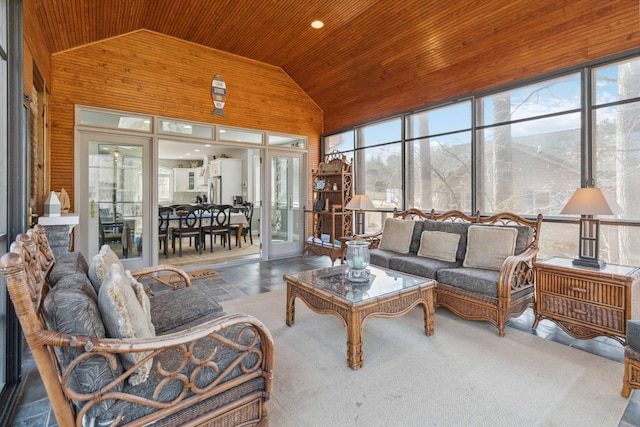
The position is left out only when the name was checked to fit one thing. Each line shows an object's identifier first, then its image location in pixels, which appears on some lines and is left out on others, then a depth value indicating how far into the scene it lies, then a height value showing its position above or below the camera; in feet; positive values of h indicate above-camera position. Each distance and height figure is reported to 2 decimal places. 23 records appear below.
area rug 6.02 -3.77
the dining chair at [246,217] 24.51 -0.57
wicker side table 8.25 -2.41
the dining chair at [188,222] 20.79 -0.81
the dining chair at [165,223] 19.74 -0.81
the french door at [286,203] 21.25 +0.46
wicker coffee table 7.71 -2.30
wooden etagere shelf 19.74 +0.10
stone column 10.57 -0.64
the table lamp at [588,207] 8.82 +0.06
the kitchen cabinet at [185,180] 37.40 +3.46
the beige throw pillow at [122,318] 4.42 -1.51
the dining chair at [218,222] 21.98 -0.85
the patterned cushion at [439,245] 12.57 -1.43
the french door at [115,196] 15.17 +0.72
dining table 21.06 -0.70
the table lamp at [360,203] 16.58 +0.34
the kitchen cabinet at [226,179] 32.24 +3.16
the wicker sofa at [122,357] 3.86 -2.06
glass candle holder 9.61 -1.58
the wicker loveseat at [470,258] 9.82 -1.85
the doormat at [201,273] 16.11 -3.30
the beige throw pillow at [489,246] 11.01 -1.28
